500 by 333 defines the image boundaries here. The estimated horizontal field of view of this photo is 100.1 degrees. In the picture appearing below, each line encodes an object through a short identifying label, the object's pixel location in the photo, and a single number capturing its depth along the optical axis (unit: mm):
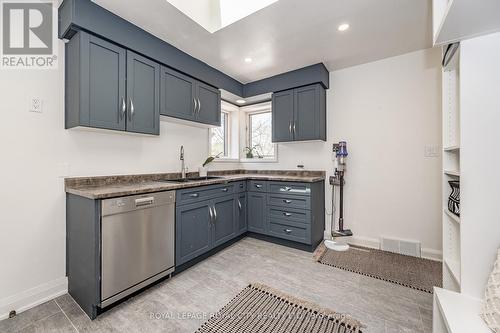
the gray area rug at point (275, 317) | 1440
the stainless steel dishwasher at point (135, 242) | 1592
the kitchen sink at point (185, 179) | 2654
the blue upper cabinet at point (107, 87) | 1748
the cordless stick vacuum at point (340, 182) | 2920
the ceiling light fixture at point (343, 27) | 2076
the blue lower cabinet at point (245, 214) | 2254
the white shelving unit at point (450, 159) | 1463
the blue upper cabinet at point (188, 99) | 2420
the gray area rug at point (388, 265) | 2037
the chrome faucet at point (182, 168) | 2789
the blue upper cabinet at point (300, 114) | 2996
